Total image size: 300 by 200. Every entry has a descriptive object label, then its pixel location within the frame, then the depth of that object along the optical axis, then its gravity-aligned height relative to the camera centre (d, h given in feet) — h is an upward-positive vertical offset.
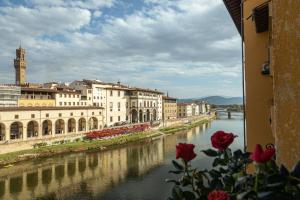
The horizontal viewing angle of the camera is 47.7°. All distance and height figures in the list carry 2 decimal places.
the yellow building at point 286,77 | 9.55 +0.73
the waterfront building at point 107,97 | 233.55 +5.51
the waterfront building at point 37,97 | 182.70 +4.73
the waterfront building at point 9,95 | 166.50 +5.44
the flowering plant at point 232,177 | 7.38 -1.89
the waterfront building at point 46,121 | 151.74 -8.42
